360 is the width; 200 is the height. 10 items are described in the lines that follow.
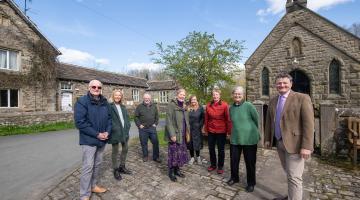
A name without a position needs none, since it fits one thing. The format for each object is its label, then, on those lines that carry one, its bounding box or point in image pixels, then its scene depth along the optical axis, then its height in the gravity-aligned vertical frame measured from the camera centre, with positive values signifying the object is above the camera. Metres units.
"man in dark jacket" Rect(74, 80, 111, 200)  3.94 -0.48
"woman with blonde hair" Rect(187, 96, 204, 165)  6.17 -0.67
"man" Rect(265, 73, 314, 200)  3.32 -0.45
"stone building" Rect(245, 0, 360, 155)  12.45 +2.44
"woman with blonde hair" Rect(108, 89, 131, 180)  5.14 -0.62
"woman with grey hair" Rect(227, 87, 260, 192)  4.47 -0.69
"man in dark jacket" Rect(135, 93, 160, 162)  6.61 -0.64
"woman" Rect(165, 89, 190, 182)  5.06 -0.73
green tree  15.30 +2.34
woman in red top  5.38 -0.59
